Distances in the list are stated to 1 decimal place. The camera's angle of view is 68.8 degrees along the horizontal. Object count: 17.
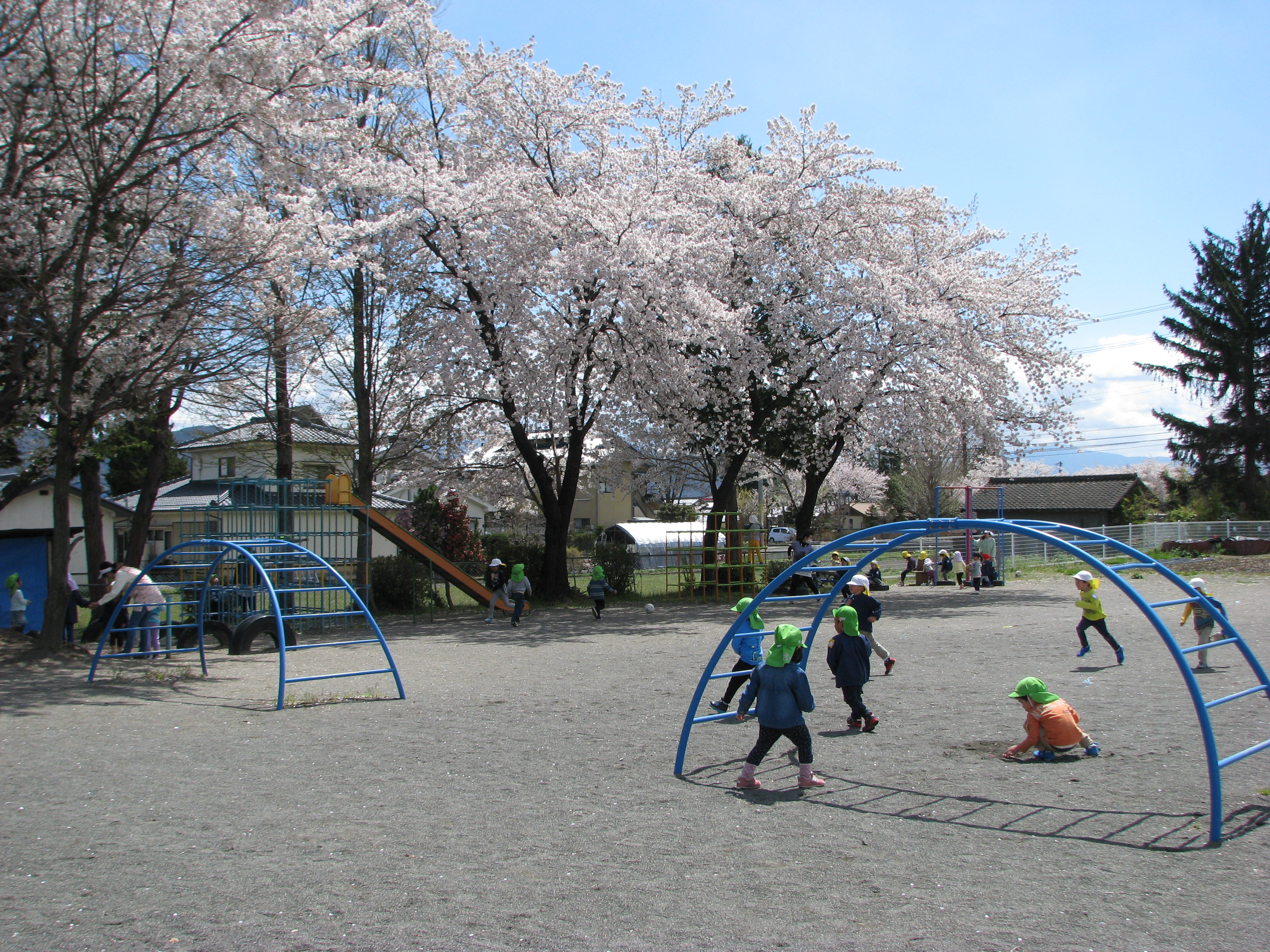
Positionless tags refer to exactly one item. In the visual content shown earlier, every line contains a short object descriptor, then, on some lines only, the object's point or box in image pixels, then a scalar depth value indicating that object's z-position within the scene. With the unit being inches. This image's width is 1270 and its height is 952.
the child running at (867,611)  390.6
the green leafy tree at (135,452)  723.4
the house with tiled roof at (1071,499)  2080.5
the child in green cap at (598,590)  831.7
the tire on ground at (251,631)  576.7
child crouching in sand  287.6
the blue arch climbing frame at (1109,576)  210.2
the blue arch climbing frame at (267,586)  391.2
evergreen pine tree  1555.1
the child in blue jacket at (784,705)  262.1
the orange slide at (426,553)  842.2
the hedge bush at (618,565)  1032.2
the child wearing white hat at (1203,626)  452.1
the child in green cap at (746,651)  362.6
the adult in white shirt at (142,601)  518.6
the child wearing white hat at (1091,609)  477.7
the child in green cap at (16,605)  664.4
